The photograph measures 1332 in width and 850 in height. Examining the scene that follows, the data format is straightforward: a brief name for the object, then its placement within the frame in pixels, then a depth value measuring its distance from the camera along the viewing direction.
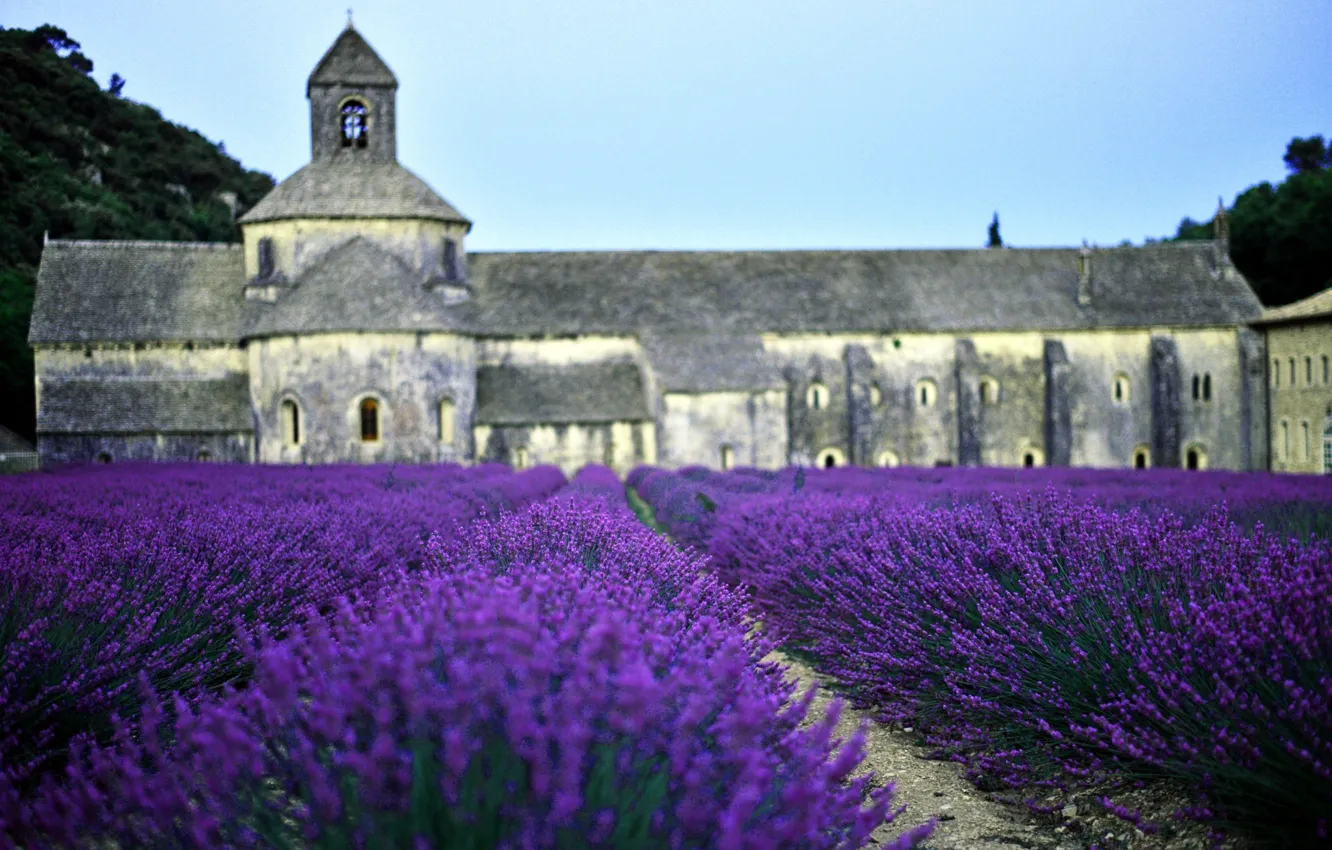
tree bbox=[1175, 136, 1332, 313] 50.53
